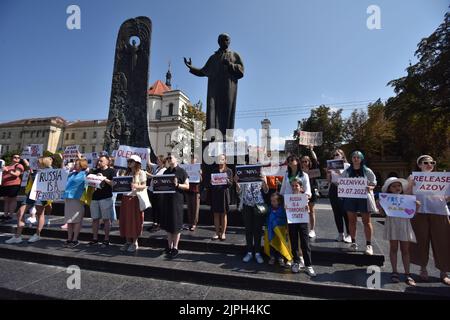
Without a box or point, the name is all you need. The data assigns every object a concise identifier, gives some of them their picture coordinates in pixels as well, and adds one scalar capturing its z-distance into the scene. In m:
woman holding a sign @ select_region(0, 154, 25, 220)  7.17
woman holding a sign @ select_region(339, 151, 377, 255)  4.45
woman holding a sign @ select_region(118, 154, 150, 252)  5.04
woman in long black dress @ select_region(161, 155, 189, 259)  4.69
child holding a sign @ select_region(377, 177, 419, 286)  3.74
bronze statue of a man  7.51
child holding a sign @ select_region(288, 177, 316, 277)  3.96
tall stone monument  9.74
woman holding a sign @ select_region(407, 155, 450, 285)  3.77
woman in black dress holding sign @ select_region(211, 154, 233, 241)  5.21
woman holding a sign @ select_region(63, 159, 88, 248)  5.33
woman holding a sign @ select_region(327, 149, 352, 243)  5.22
